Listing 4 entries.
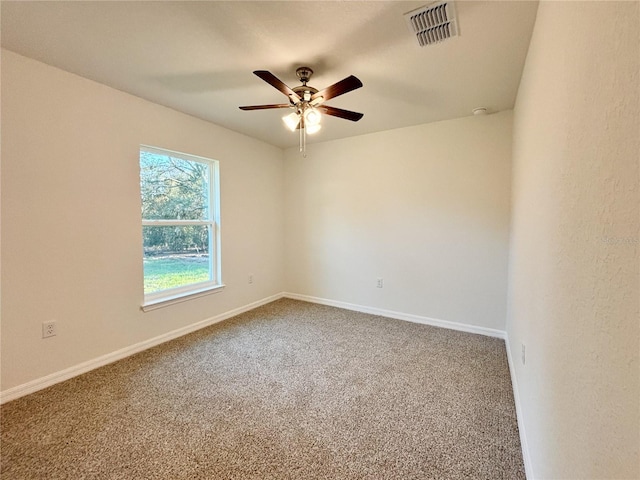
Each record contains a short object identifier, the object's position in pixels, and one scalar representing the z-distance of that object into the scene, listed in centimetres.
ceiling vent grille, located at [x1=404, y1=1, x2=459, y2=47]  159
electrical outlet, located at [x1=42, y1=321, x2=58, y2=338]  221
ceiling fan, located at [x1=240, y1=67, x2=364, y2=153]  204
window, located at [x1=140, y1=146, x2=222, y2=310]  297
